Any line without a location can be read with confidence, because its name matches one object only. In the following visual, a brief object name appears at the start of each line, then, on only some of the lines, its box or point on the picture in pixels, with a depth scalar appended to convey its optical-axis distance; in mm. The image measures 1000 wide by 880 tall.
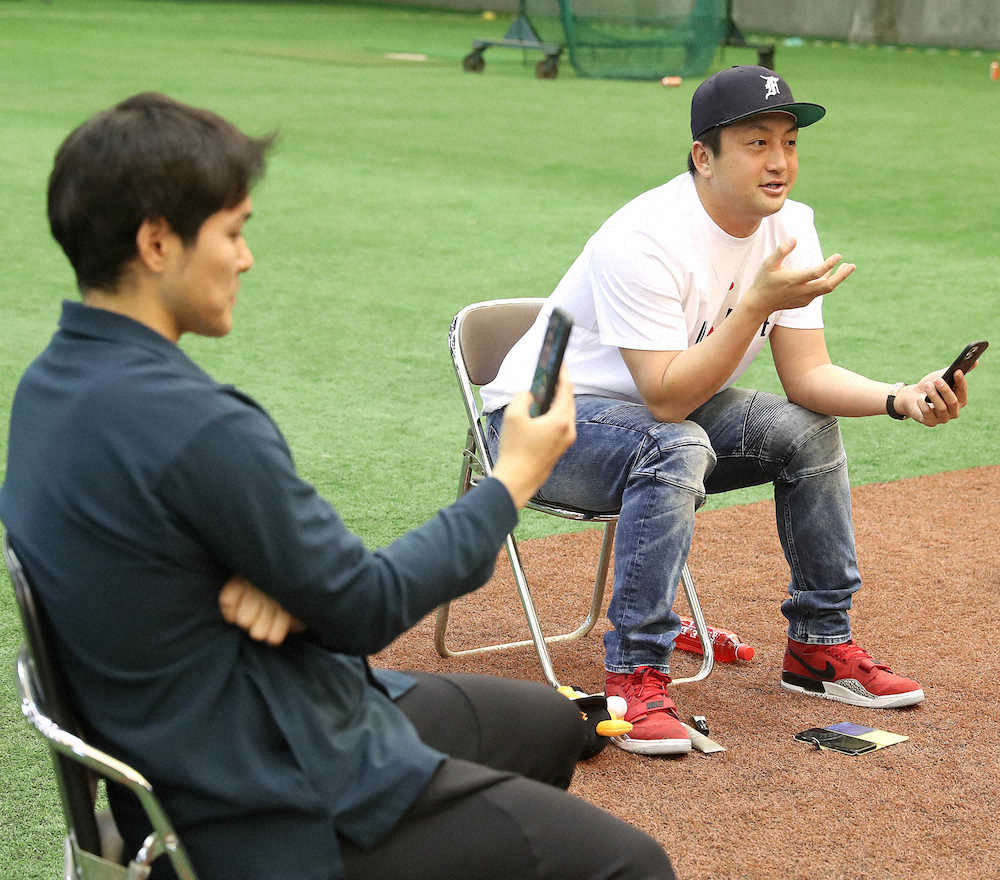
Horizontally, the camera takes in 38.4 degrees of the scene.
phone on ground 3330
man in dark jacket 1695
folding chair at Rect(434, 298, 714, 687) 3669
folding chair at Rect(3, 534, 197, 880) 1688
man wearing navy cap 3303
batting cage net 20219
